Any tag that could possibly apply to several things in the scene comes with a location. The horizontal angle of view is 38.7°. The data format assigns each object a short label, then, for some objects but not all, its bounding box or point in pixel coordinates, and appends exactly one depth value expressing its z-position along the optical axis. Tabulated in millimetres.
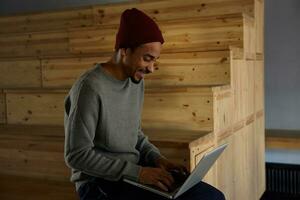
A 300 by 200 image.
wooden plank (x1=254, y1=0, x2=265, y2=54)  2598
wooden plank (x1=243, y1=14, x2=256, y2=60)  2320
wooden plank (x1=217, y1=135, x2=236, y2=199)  2004
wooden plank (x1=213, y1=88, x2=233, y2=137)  1891
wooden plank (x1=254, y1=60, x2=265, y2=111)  2641
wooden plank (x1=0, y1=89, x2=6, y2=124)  2291
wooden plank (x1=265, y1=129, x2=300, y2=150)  2771
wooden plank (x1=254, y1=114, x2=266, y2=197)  2666
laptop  1199
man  1246
